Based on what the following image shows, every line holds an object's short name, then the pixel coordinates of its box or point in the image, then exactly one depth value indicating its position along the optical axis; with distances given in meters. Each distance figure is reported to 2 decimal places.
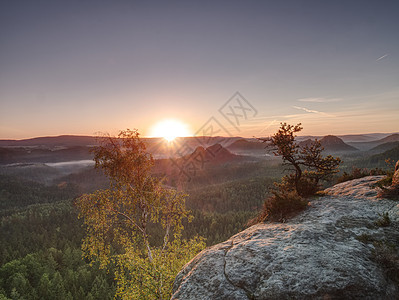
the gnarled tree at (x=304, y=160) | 16.17
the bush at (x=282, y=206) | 14.34
